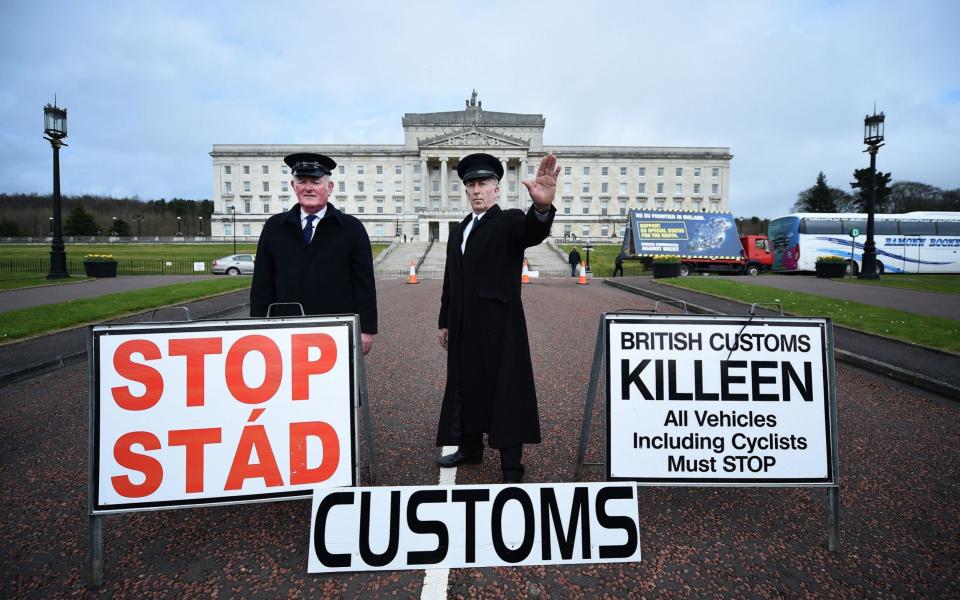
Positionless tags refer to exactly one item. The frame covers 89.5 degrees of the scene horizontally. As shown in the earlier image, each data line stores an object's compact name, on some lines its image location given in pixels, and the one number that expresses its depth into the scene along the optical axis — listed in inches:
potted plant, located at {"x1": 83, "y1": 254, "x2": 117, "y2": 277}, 977.5
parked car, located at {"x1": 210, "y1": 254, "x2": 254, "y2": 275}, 1246.3
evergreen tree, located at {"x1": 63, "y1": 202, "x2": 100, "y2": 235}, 3009.4
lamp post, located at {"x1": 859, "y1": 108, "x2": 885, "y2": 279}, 804.0
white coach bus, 1183.6
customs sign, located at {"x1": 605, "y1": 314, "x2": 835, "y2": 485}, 117.6
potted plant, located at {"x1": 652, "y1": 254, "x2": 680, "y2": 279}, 1037.8
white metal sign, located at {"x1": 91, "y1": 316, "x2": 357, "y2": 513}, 105.7
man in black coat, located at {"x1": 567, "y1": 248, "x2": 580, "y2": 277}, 1238.8
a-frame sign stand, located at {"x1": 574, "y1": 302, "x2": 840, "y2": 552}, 107.1
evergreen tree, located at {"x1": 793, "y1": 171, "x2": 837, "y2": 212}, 2802.7
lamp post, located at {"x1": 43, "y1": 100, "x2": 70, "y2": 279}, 775.7
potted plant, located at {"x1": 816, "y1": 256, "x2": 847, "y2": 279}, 984.3
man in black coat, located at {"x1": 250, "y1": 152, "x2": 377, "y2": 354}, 147.9
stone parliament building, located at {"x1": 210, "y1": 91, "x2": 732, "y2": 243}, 3152.1
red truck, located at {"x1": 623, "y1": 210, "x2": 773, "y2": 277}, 1194.0
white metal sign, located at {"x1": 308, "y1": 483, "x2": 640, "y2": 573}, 99.9
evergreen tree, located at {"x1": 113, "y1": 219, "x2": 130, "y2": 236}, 3344.0
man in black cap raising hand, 128.6
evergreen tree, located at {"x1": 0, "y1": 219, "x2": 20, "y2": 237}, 3181.6
